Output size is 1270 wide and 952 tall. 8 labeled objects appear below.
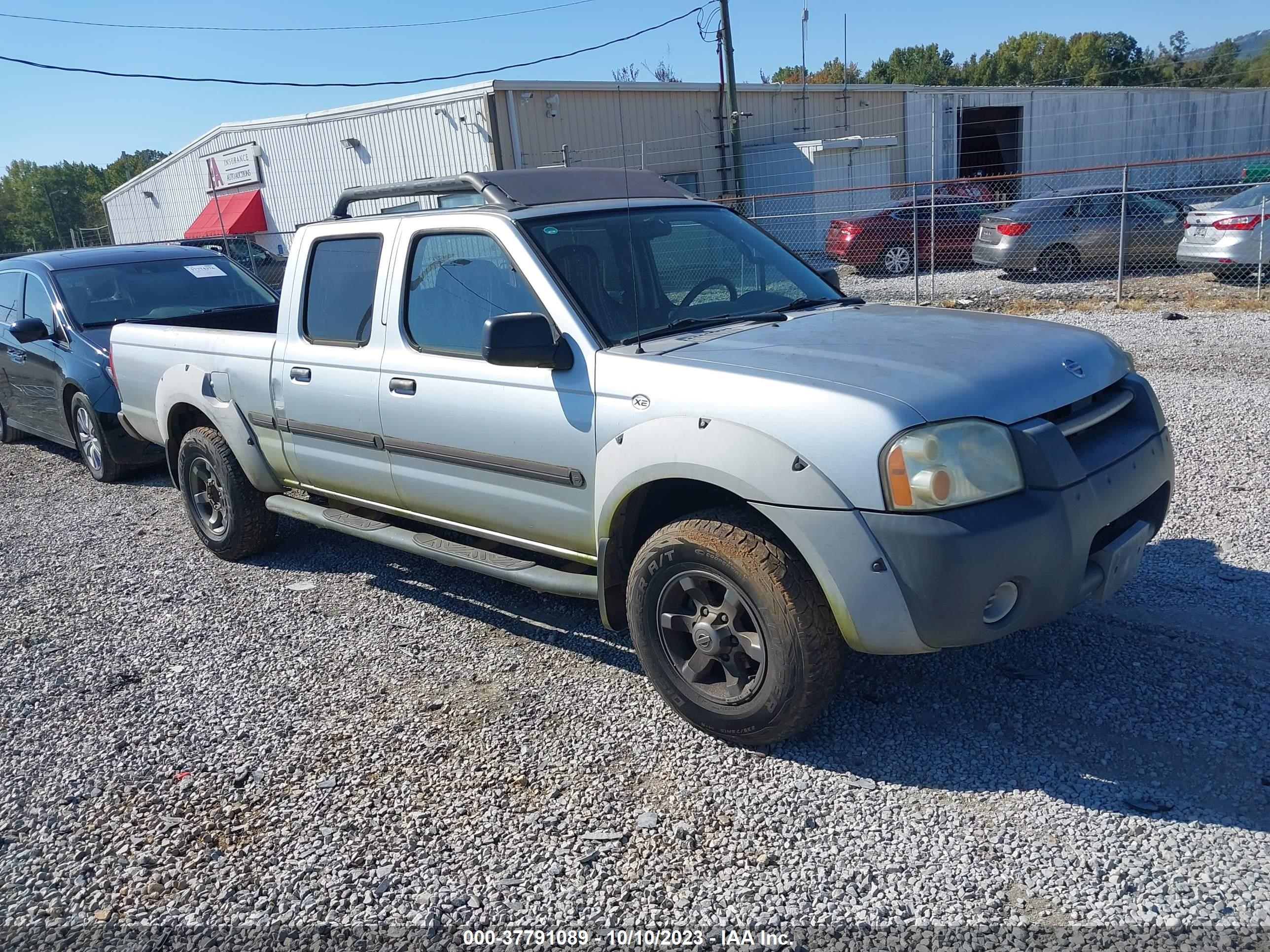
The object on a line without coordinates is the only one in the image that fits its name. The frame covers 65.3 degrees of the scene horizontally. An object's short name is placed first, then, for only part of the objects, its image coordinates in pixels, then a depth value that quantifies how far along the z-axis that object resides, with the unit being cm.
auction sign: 3006
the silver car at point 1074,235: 1585
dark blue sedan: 812
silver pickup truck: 308
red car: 1831
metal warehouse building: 2312
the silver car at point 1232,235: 1327
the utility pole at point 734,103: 2362
